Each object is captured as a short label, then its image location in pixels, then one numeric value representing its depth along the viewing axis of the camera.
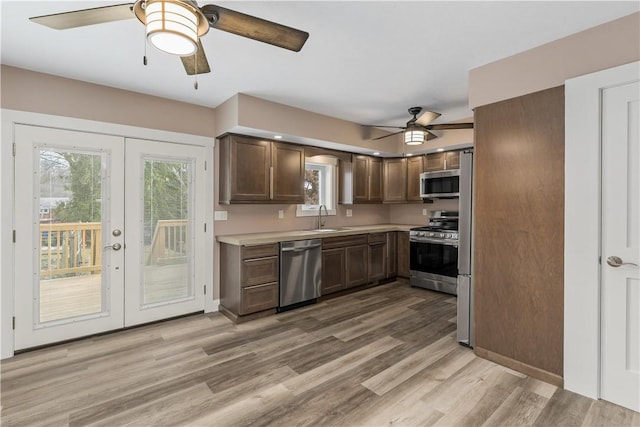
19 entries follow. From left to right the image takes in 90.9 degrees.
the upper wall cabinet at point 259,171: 3.74
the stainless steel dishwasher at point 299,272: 3.82
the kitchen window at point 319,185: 4.88
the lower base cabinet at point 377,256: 4.83
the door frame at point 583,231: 2.07
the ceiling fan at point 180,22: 1.38
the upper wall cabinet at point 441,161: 4.78
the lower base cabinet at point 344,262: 4.26
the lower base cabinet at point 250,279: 3.51
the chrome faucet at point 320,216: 4.95
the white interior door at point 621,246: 1.97
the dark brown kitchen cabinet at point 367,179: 5.16
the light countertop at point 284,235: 3.57
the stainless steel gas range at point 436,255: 4.43
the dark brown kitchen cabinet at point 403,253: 5.16
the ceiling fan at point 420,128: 3.60
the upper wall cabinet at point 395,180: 5.39
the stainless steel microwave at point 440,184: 4.66
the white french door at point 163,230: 3.36
